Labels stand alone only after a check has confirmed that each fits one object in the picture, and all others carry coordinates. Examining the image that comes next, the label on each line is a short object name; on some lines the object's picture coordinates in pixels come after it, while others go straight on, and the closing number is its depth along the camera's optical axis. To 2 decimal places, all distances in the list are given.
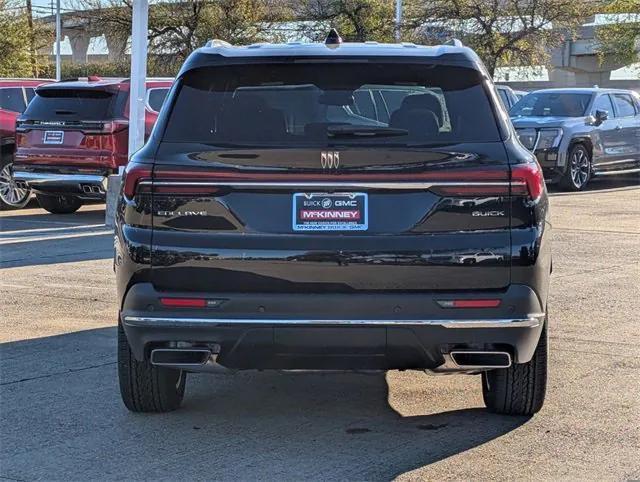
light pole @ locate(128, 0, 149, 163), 13.65
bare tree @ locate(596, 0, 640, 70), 40.22
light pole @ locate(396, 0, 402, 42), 37.22
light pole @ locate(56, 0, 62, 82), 44.03
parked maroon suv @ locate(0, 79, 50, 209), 16.27
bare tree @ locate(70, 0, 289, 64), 40.34
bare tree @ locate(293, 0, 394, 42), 40.81
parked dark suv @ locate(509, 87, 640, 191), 19.78
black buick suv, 4.74
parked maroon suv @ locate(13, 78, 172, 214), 14.67
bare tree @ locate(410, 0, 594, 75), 37.16
